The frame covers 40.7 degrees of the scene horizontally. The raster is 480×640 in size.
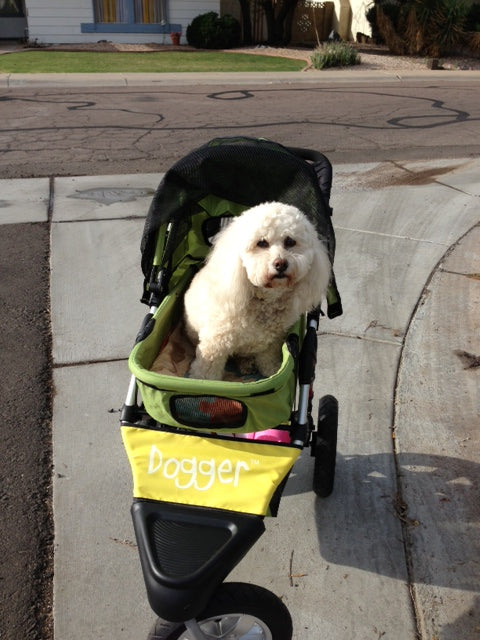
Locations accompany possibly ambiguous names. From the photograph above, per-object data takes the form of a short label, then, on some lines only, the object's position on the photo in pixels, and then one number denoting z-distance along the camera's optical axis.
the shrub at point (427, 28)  19.28
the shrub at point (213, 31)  21.38
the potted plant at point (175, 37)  22.31
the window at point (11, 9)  22.91
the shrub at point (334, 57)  17.64
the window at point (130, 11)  22.41
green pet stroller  2.01
